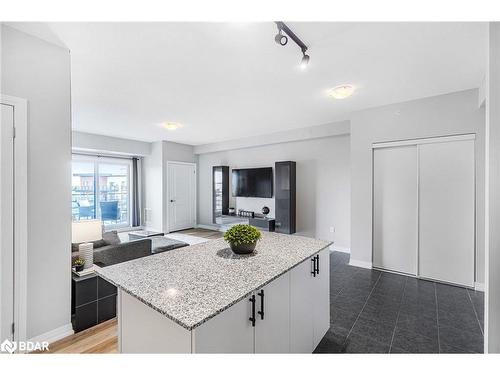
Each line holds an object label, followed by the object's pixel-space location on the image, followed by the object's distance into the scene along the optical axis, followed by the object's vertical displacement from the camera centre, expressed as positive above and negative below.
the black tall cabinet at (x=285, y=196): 4.95 -0.22
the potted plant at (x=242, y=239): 1.62 -0.38
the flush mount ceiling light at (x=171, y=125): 4.33 +1.19
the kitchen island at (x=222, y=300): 0.97 -0.58
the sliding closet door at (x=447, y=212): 2.91 -0.35
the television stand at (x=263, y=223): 5.19 -0.86
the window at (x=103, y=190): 5.94 -0.09
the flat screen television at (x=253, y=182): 5.53 +0.10
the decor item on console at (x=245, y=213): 5.83 -0.71
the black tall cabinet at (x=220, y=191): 6.39 -0.14
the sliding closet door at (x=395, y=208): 3.30 -0.34
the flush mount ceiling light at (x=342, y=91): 2.73 +1.16
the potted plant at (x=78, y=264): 2.23 -0.77
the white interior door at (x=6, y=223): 1.67 -0.27
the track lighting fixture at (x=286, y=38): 1.70 +1.19
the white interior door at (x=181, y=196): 6.53 -0.28
